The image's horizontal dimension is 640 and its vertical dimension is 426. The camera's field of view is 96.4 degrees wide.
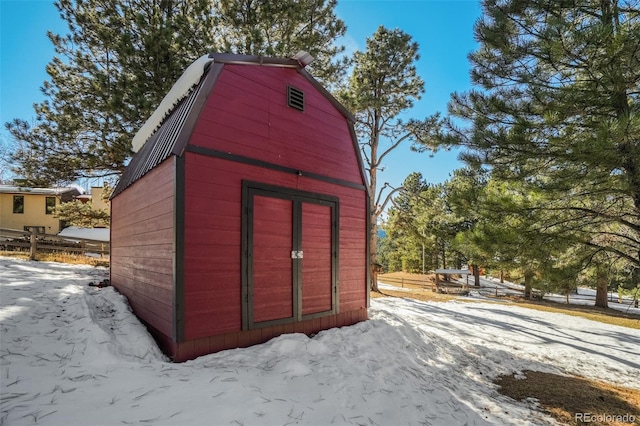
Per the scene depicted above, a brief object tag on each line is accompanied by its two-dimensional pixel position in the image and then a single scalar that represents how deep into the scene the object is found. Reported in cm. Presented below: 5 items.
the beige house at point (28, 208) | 1981
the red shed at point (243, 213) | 397
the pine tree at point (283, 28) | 995
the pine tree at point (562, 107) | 436
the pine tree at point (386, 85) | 1306
